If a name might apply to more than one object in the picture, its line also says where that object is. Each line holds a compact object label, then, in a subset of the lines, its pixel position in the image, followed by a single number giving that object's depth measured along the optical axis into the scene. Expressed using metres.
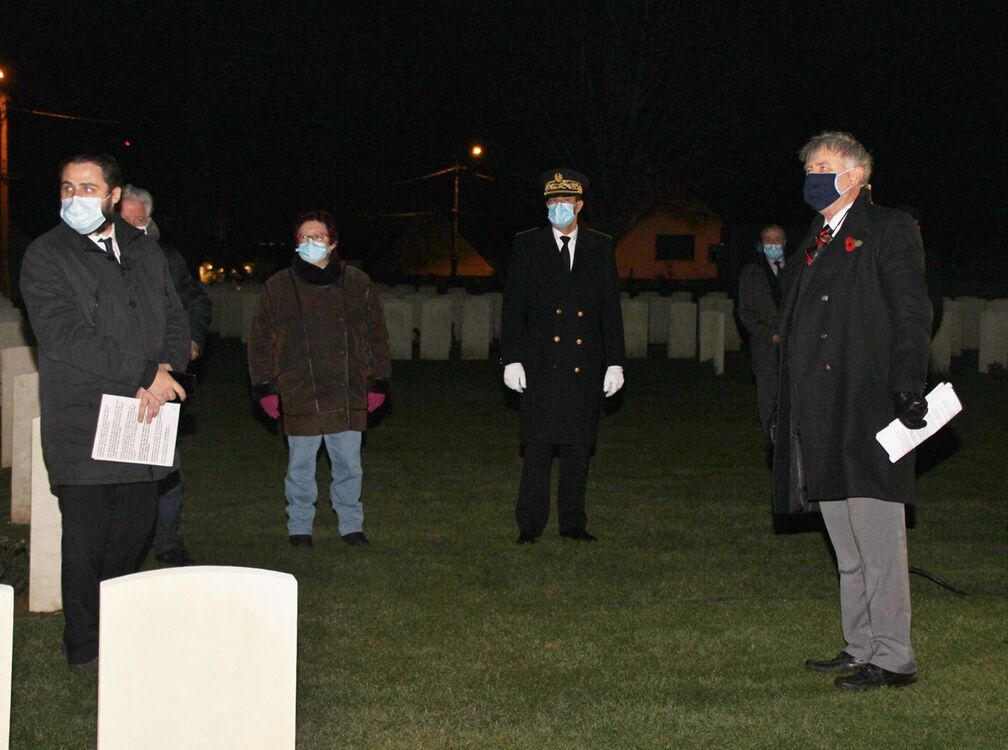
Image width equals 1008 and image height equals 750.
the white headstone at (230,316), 27.20
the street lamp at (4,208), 34.66
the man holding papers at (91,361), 5.95
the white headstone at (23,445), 9.28
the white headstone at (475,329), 23.25
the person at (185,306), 8.15
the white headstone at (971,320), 24.83
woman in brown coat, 8.74
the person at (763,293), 11.73
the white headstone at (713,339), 20.95
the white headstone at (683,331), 23.45
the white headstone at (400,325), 23.02
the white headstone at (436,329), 22.95
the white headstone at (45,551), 7.19
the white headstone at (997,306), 21.53
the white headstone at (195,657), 3.96
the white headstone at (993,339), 21.14
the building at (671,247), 67.44
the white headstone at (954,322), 22.50
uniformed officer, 9.03
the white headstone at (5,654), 3.87
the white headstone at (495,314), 27.09
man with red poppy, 5.73
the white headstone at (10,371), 10.84
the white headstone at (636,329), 23.86
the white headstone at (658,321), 26.88
